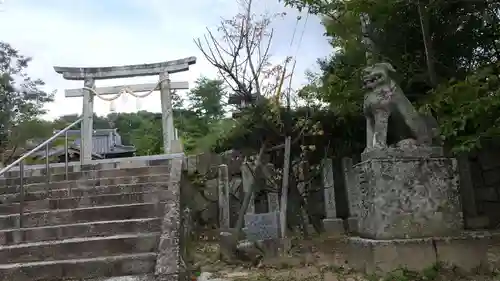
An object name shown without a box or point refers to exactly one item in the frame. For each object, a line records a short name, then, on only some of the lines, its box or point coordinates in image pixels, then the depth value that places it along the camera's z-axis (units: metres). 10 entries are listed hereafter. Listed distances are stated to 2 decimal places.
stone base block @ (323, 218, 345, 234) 9.07
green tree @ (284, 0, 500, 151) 6.88
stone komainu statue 4.49
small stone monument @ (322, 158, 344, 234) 9.13
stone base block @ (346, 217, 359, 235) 8.95
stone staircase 3.82
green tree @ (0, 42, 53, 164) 13.32
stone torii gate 10.19
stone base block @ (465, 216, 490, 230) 7.43
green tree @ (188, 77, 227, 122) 22.05
